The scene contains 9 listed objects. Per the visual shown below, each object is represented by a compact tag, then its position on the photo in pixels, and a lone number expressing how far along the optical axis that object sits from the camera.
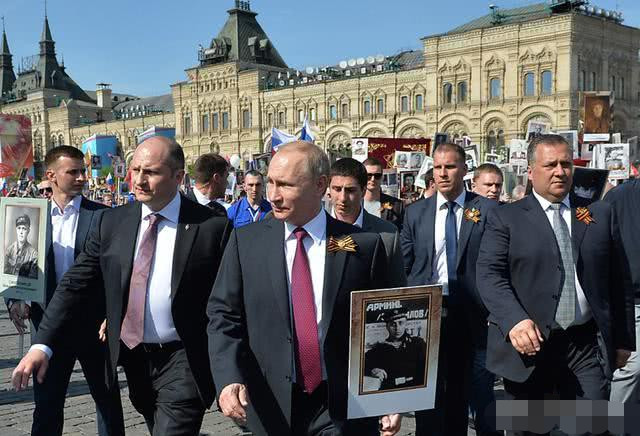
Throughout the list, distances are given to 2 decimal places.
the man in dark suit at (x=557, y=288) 4.01
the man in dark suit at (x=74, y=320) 4.65
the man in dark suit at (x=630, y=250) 5.13
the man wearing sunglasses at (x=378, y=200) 7.03
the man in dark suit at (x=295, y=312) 3.19
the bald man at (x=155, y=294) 3.84
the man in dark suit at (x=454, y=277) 5.29
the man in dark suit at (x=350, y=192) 5.30
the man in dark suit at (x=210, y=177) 7.48
